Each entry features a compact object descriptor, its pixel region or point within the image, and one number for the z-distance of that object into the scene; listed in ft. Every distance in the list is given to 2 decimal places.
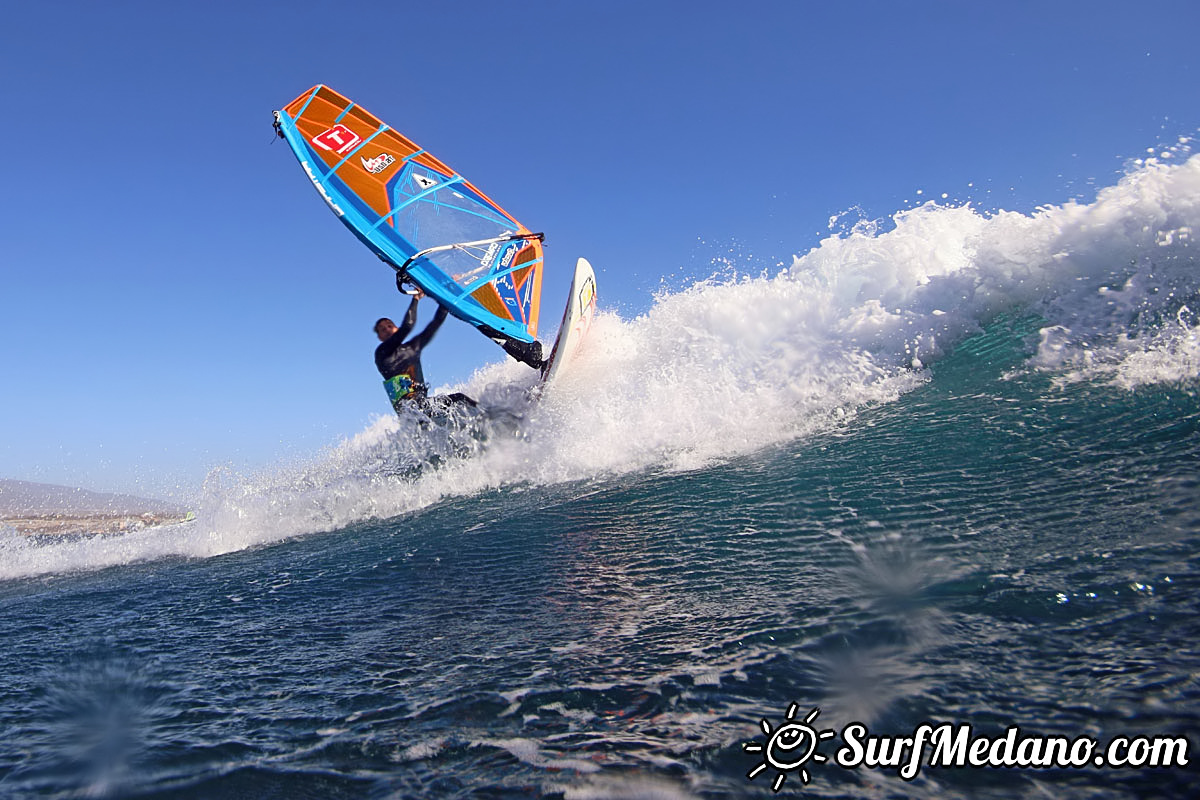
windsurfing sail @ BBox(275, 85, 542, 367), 27.76
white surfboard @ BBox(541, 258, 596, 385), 27.53
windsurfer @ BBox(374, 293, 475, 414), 25.89
